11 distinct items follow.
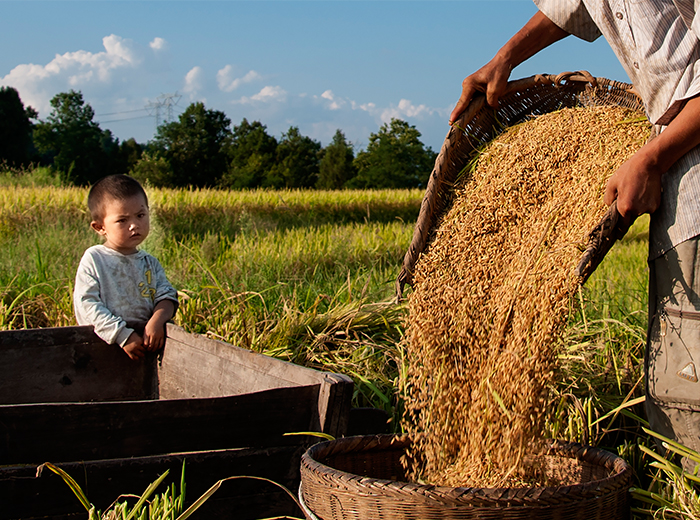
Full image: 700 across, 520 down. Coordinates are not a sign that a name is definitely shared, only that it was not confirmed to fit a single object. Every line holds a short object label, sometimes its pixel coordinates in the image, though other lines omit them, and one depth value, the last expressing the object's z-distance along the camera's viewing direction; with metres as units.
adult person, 1.63
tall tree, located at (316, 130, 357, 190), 50.91
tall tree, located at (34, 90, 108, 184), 50.10
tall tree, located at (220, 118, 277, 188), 49.03
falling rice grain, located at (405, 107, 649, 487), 1.72
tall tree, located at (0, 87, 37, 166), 40.03
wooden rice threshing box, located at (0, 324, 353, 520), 1.77
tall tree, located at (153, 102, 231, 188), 50.00
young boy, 2.82
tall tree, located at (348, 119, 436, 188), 45.00
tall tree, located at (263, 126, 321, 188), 47.91
